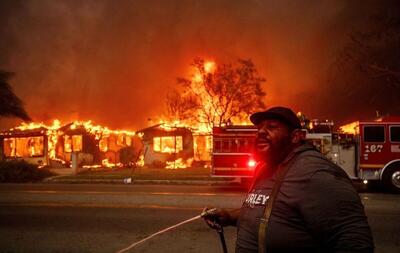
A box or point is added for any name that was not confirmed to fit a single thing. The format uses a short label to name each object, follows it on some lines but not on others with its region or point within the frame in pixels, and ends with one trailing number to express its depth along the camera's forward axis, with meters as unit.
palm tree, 23.73
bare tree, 31.92
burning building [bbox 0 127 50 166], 31.88
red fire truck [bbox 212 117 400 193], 14.94
